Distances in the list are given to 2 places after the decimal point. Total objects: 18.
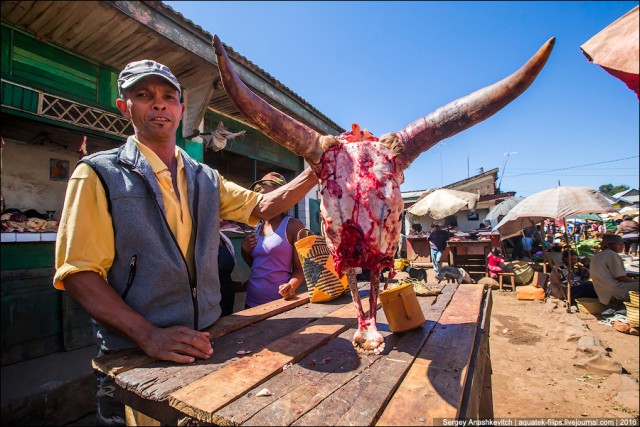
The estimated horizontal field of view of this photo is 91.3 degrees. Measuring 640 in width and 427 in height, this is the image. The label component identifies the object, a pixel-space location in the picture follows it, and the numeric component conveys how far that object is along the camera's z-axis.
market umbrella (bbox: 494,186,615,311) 6.71
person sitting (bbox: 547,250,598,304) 7.00
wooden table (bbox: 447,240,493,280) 9.75
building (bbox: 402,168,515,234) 17.59
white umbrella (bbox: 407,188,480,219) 11.29
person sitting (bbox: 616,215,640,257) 9.58
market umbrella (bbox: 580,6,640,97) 1.04
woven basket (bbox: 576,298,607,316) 6.46
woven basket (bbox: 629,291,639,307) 5.32
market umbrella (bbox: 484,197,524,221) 13.23
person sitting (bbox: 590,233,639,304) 5.93
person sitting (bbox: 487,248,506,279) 9.63
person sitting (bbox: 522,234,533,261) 12.68
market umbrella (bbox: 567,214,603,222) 18.02
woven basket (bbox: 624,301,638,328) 5.34
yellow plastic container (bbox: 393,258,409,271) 11.21
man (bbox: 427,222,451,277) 10.59
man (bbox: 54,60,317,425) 1.44
